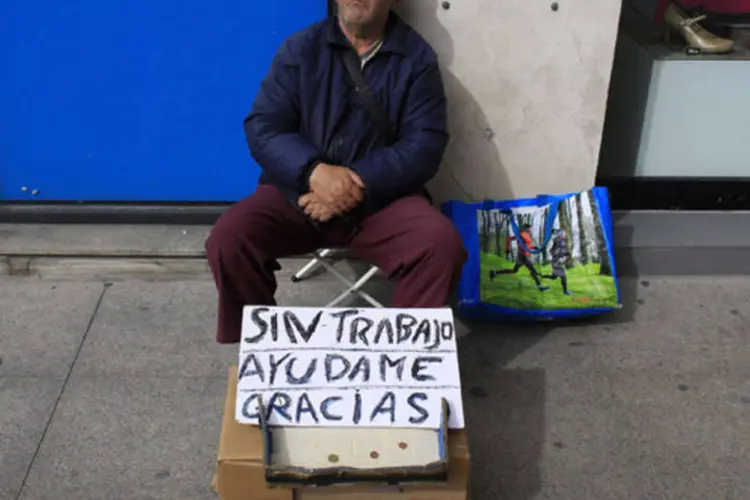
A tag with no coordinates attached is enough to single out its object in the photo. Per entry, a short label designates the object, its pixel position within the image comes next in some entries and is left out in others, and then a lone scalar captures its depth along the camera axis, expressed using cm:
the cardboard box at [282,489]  224
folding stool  332
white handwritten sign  232
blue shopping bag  348
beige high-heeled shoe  373
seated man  292
